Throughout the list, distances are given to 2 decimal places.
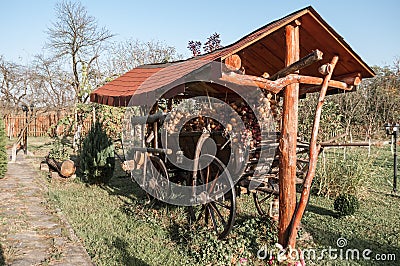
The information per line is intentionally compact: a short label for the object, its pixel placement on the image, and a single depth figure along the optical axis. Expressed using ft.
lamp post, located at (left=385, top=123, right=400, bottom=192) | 22.53
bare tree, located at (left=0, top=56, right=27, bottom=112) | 73.82
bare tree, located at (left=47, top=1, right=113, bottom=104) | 59.88
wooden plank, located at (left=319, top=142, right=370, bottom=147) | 13.50
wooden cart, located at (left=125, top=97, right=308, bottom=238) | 13.47
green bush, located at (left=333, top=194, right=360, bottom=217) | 17.93
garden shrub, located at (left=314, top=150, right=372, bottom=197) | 21.08
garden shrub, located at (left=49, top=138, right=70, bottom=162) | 29.19
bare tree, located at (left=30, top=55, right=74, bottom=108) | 67.46
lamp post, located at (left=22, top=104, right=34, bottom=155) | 68.00
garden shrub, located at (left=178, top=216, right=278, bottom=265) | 12.43
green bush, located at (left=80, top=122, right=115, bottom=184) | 24.53
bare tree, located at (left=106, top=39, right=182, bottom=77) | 51.84
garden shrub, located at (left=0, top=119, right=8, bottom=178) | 25.70
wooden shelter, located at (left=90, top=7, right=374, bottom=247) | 10.89
